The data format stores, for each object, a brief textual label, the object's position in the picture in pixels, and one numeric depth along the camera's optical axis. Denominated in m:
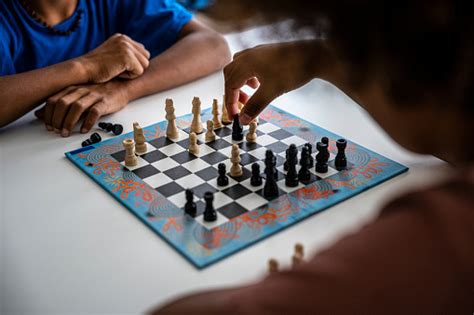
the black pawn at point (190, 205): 1.17
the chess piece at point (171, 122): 1.51
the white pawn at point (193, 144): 1.42
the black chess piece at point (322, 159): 1.33
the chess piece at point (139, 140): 1.43
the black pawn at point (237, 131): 1.50
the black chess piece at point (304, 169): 1.30
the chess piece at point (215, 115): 1.57
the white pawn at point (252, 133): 1.48
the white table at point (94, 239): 0.98
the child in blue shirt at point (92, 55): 1.59
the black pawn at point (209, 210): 1.14
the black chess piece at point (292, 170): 1.27
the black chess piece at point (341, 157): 1.35
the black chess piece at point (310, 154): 1.36
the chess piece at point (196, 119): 1.54
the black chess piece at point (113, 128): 1.55
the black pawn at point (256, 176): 1.27
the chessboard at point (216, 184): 1.12
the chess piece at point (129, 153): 1.35
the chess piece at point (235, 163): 1.31
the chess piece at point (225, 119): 1.59
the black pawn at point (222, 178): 1.28
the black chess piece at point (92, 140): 1.49
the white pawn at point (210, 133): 1.49
